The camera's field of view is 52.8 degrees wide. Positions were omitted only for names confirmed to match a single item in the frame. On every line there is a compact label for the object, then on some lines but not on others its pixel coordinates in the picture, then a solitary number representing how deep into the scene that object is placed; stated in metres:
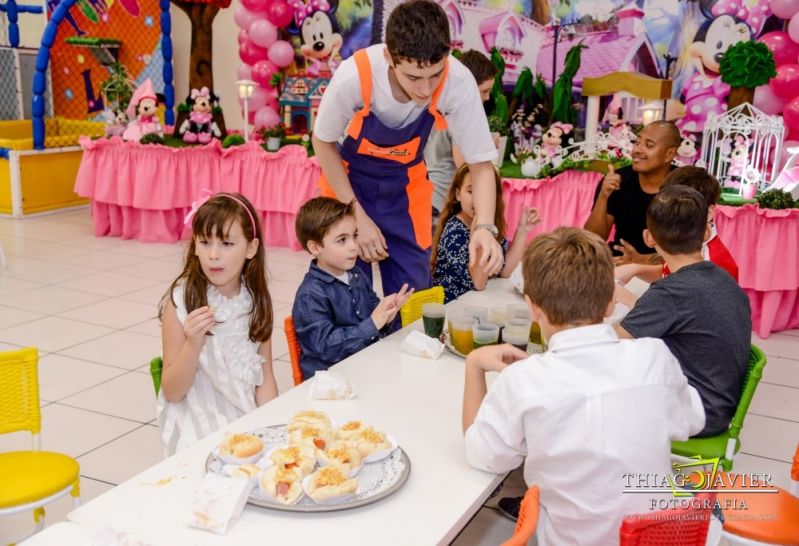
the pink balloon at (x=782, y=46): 5.93
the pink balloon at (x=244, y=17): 8.21
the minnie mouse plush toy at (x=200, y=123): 6.98
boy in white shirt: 1.54
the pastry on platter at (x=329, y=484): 1.43
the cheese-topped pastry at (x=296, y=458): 1.50
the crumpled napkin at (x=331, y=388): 1.92
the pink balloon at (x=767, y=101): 5.94
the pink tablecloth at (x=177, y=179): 6.61
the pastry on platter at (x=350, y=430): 1.63
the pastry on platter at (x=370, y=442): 1.58
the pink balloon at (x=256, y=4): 8.03
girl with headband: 2.30
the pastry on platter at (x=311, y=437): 1.58
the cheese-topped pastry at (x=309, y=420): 1.67
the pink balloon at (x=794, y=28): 5.72
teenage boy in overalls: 2.38
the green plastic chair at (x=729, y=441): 2.26
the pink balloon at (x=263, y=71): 8.19
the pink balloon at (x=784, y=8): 5.83
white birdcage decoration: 5.08
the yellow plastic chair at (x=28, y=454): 2.10
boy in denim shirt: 2.43
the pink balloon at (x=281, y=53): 8.09
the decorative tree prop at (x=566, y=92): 6.48
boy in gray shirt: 2.26
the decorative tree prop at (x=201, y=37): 8.04
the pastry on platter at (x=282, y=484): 1.43
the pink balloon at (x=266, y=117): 8.11
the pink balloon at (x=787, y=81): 5.75
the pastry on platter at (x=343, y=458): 1.51
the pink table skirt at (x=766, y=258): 4.70
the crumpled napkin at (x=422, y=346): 2.26
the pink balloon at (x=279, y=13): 8.02
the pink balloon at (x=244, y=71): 8.38
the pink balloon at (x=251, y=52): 8.35
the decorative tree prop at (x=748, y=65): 5.16
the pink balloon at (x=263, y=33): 8.09
